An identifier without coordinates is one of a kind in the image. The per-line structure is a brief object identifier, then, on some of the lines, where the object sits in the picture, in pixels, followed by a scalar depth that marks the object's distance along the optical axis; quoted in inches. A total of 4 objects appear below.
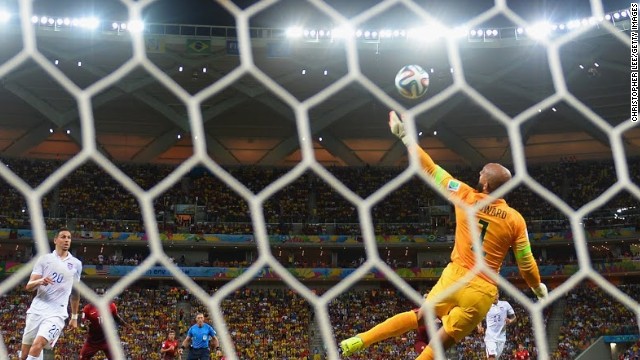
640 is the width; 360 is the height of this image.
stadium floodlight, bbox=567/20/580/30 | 831.1
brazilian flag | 884.0
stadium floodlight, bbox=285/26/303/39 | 862.5
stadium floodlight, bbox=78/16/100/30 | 838.5
